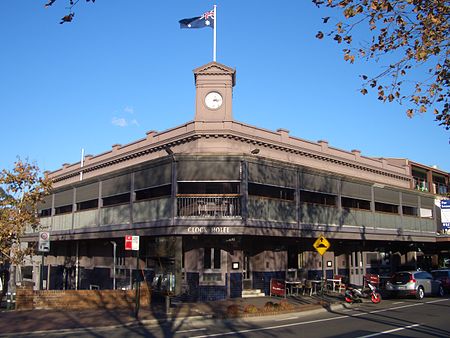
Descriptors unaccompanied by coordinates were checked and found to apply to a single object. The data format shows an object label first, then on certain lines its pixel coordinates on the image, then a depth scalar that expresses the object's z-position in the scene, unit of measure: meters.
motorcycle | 21.83
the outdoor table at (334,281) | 26.82
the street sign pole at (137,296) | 16.78
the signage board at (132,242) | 17.66
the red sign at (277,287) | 24.16
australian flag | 28.81
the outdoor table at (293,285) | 24.69
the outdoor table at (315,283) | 26.20
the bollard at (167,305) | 17.69
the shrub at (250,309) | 17.48
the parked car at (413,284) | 24.09
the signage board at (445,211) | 37.91
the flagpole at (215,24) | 28.65
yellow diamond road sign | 20.23
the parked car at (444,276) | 27.47
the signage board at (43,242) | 19.59
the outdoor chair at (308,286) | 25.12
